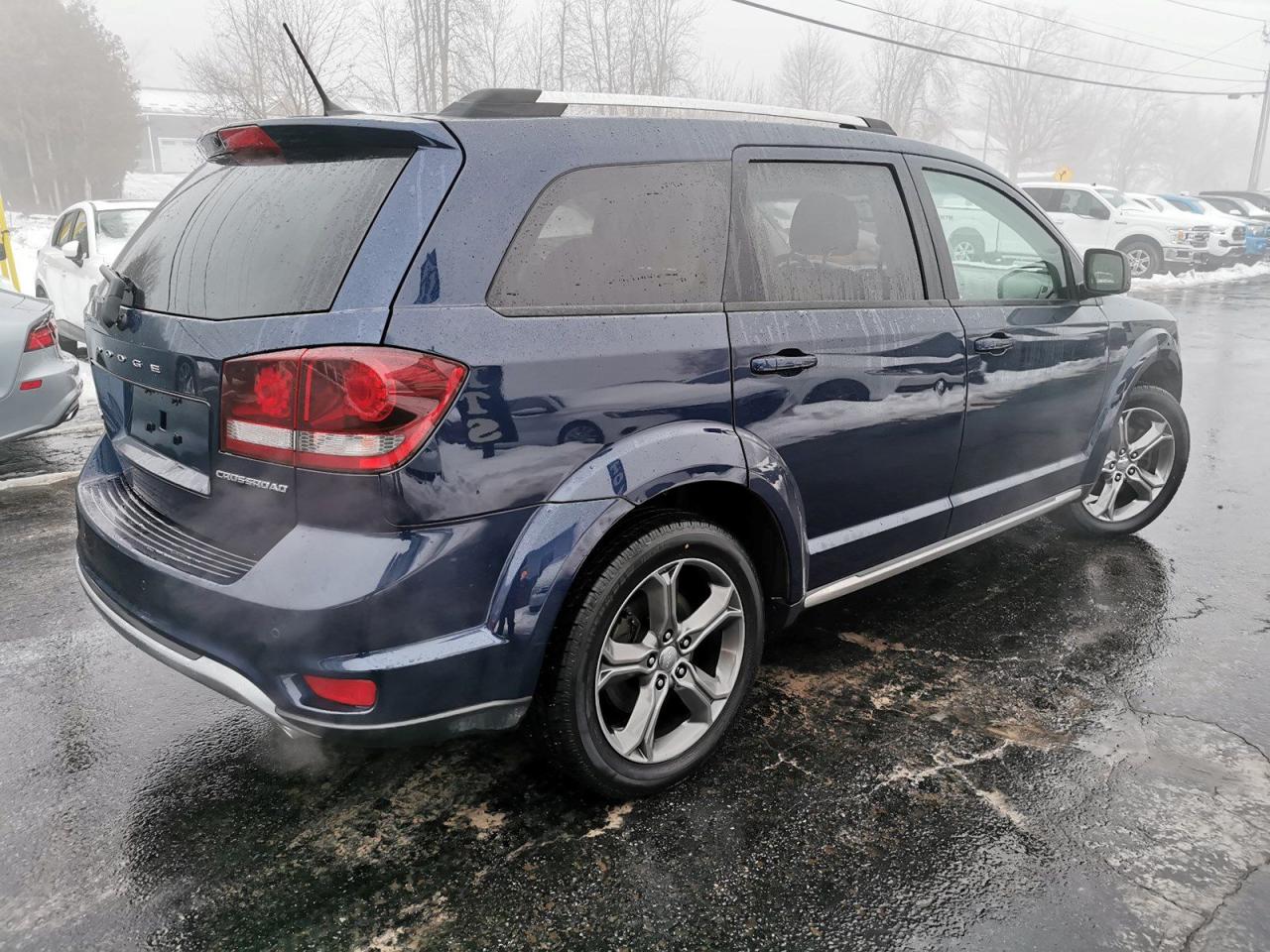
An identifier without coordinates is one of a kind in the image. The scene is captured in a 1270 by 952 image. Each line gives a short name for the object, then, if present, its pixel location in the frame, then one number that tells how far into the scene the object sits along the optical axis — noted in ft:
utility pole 149.95
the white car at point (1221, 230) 72.54
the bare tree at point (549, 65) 103.19
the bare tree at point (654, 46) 109.19
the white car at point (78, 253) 28.45
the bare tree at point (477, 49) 88.58
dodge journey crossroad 6.65
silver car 17.48
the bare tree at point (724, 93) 124.53
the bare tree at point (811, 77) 151.84
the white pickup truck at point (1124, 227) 64.28
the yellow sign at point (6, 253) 39.59
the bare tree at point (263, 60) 76.54
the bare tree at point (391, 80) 86.02
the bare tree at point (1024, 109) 214.69
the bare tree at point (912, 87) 147.95
